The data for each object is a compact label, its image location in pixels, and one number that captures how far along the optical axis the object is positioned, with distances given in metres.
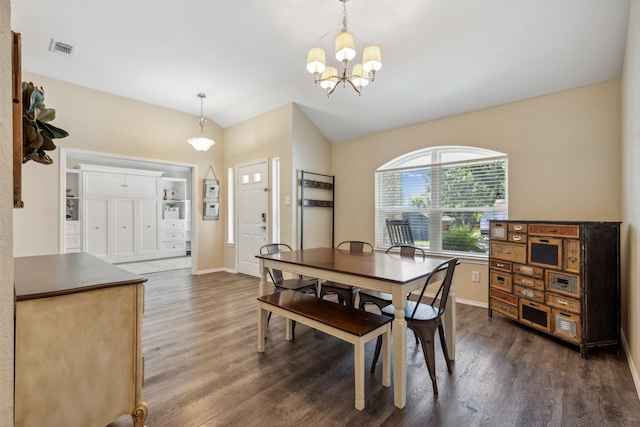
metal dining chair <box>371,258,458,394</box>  1.91
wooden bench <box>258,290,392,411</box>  1.75
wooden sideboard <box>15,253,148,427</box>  1.25
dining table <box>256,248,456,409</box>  1.79
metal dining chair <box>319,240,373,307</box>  2.70
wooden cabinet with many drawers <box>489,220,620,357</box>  2.44
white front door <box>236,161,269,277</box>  5.03
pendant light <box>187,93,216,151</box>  4.45
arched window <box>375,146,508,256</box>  3.68
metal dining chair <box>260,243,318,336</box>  2.89
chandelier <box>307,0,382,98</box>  2.12
